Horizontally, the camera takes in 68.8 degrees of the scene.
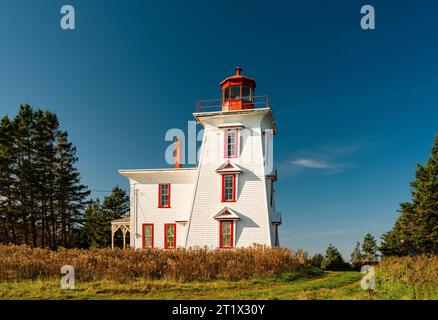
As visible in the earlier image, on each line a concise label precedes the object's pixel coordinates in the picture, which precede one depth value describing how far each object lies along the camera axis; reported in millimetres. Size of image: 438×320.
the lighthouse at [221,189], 21597
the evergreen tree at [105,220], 41719
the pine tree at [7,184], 32281
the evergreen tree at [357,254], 39753
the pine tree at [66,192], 37938
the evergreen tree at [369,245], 41244
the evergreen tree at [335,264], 24719
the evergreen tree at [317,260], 23478
